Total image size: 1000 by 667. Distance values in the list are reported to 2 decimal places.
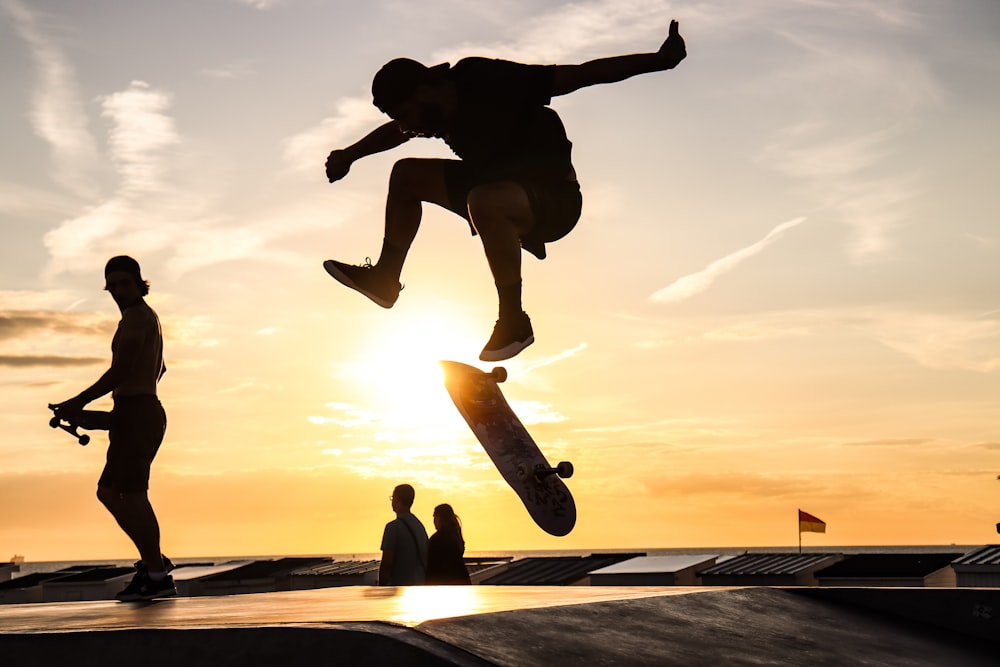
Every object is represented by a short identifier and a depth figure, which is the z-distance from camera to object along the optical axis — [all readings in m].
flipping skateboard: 7.70
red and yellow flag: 40.97
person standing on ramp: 7.20
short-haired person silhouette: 9.05
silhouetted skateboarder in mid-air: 6.23
